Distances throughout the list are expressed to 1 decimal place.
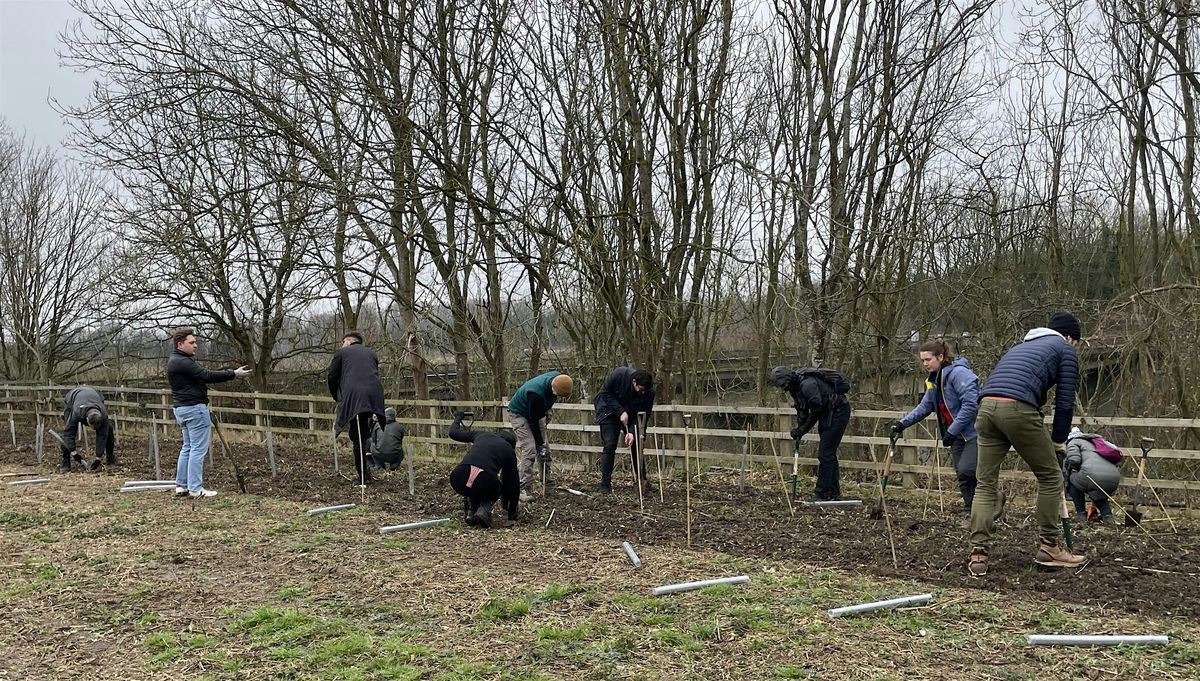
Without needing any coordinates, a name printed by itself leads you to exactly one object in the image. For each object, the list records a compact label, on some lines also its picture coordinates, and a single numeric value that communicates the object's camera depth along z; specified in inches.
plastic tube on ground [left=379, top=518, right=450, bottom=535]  251.6
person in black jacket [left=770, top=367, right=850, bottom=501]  298.5
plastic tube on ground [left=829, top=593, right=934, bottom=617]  164.4
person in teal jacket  288.2
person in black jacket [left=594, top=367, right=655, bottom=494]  318.3
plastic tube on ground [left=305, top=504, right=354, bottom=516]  282.4
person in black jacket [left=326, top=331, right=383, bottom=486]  326.6
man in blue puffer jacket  189.5
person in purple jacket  245.0
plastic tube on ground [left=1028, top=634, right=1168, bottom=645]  144.3
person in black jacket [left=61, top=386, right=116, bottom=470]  376.2
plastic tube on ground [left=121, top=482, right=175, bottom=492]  332.4
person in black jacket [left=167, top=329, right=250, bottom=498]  303.4
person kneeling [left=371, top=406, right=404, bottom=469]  348.2
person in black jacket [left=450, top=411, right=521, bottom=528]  247.3
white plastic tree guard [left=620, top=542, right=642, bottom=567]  209.9
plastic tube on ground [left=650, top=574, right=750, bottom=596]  181.9
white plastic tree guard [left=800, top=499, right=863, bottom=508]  289.3
